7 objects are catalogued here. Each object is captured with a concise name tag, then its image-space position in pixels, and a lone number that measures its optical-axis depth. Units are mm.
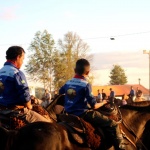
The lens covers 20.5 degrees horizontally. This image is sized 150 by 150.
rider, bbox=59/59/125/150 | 8297
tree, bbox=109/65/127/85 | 109000
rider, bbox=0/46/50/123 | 7535
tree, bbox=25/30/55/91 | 49719
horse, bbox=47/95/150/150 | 9039
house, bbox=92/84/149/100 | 73631
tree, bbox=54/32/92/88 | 51156
